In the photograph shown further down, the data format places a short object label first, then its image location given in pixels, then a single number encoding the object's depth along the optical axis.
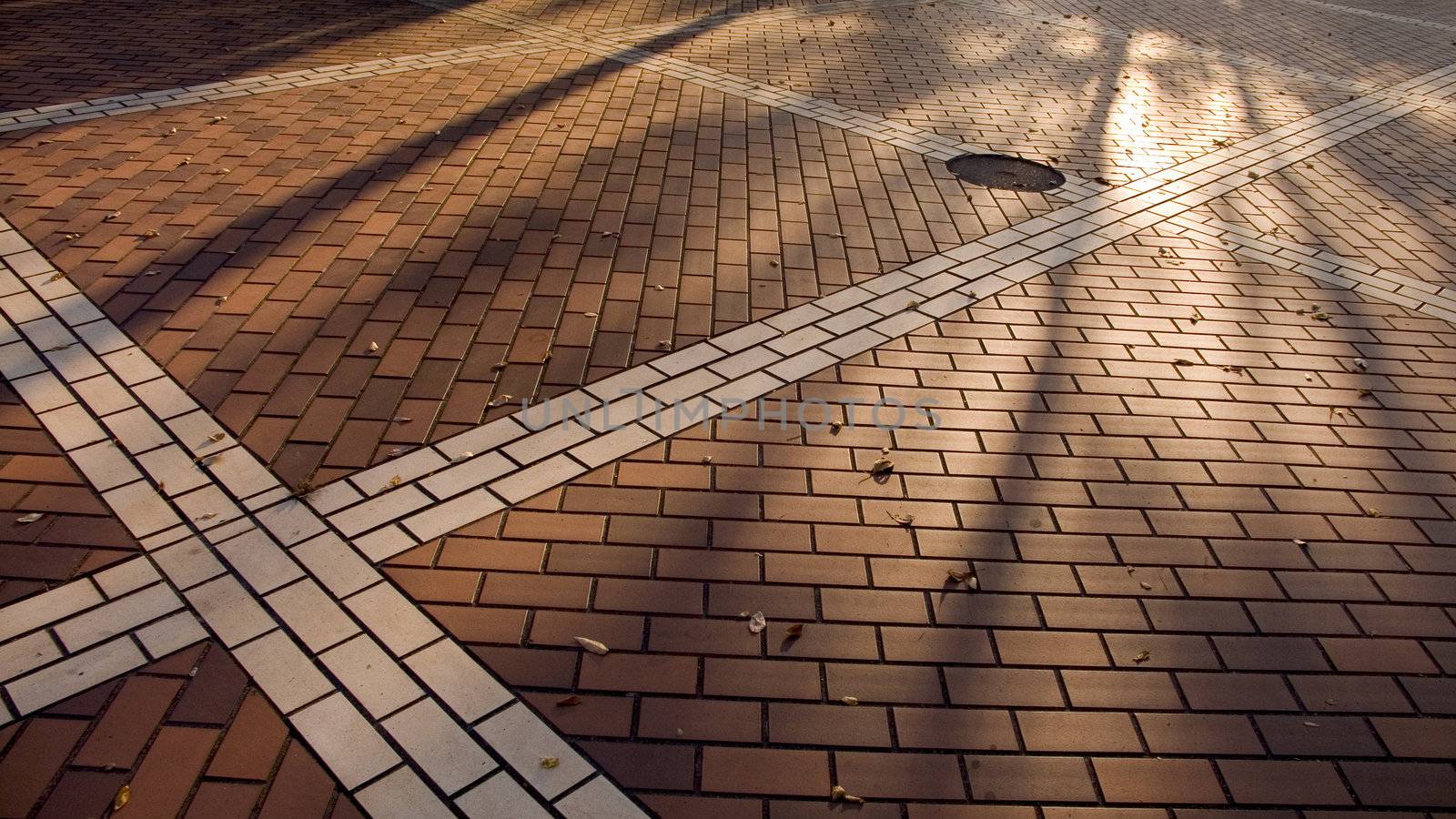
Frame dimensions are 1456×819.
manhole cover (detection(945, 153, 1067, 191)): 6.75
